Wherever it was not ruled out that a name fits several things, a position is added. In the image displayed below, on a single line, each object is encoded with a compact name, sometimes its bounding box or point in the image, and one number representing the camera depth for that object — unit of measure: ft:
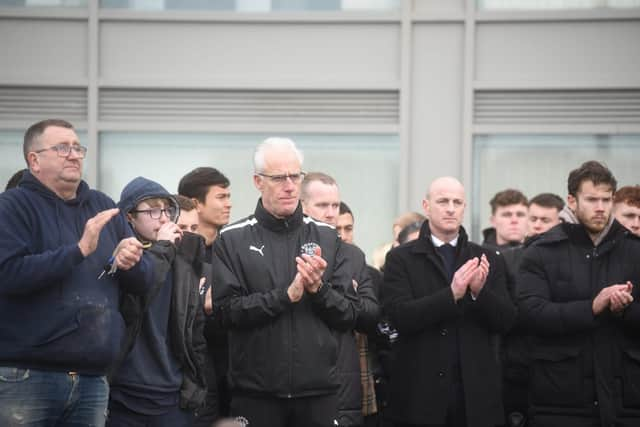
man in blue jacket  34.19
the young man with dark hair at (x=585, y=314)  46.39
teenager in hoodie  39.63
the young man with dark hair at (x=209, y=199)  51.13
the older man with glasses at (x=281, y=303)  39.04
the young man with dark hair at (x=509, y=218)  63.00
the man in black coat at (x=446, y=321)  45.65
